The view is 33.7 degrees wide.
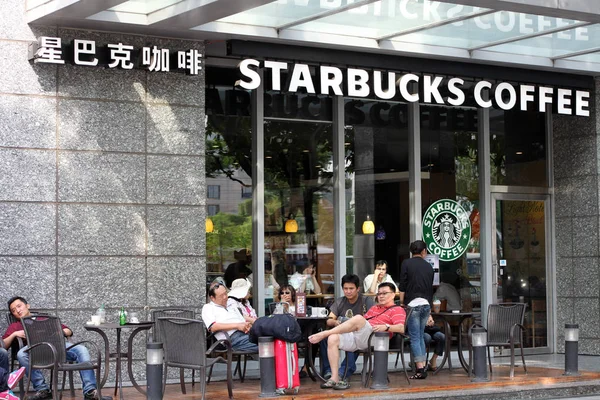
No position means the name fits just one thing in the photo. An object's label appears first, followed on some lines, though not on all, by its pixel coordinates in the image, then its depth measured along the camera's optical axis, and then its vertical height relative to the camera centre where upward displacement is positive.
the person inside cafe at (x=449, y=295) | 13.50 -0.78
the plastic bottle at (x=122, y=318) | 9.53 -0.74
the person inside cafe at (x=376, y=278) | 12.70 -0.51
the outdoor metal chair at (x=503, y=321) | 11.38 -0.96
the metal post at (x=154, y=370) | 8.73 -1.14
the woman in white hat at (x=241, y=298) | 10.66 -0.63
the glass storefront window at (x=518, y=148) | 14.19 +1.30
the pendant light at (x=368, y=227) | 13.16 +0.16
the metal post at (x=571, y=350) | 11.24 -1.28
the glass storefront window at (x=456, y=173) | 13.68 +0.92
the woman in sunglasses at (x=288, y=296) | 11.03 -0.62
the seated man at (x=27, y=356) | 9.23 -1.08
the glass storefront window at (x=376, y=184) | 13.09 +0.74
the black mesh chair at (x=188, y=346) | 8.95 -0.98
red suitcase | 9.58 -1.23
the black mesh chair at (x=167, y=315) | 10.05 -0.78
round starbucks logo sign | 13.62 +0.13
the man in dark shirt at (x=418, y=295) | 11.06 -0.65
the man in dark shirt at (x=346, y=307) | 10.55 -0.75
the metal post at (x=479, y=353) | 10.61 -1.24
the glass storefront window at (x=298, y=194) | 12.52 +0.59
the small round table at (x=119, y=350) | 9.41 -1.06
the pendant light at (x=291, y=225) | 12.65 +0.19
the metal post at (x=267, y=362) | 9.37 -1.16
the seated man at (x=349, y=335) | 9.97 -0.97
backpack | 9.50 -0.84
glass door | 14.17 -0.27
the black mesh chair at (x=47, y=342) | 8.84 -0.91
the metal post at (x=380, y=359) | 10.03 -1.22
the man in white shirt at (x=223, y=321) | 9.97 -0.82
